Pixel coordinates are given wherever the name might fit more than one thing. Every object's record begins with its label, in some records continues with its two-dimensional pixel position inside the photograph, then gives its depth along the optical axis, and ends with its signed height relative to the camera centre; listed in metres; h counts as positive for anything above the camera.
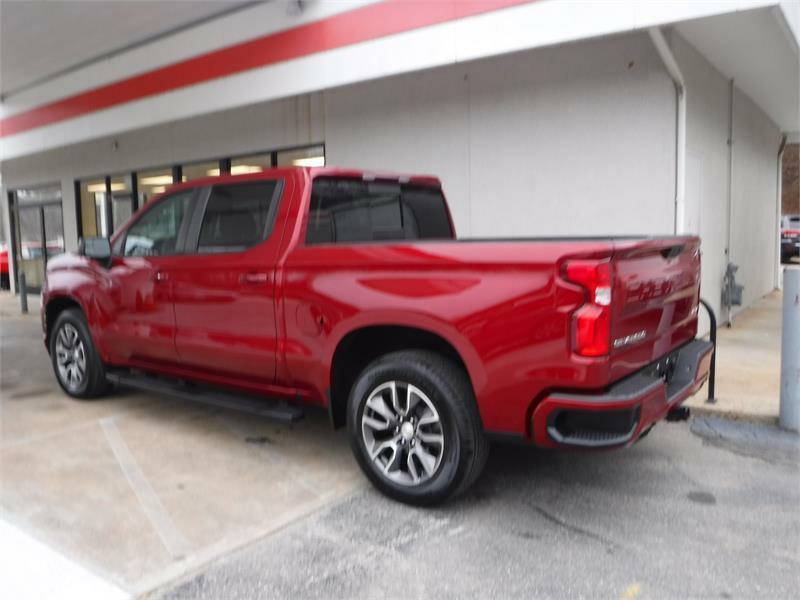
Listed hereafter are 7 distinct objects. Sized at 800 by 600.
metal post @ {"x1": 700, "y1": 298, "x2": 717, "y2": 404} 4.78 -0.98
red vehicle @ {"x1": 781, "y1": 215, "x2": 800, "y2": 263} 24.31 -0.54
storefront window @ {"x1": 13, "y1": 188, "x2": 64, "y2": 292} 15.73 +0.30
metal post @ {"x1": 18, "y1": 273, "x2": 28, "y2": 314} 12.87 -1.03
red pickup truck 3.08 -0.48
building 6.69 +1.78
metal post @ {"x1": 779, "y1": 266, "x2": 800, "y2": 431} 4.79 -0.96
